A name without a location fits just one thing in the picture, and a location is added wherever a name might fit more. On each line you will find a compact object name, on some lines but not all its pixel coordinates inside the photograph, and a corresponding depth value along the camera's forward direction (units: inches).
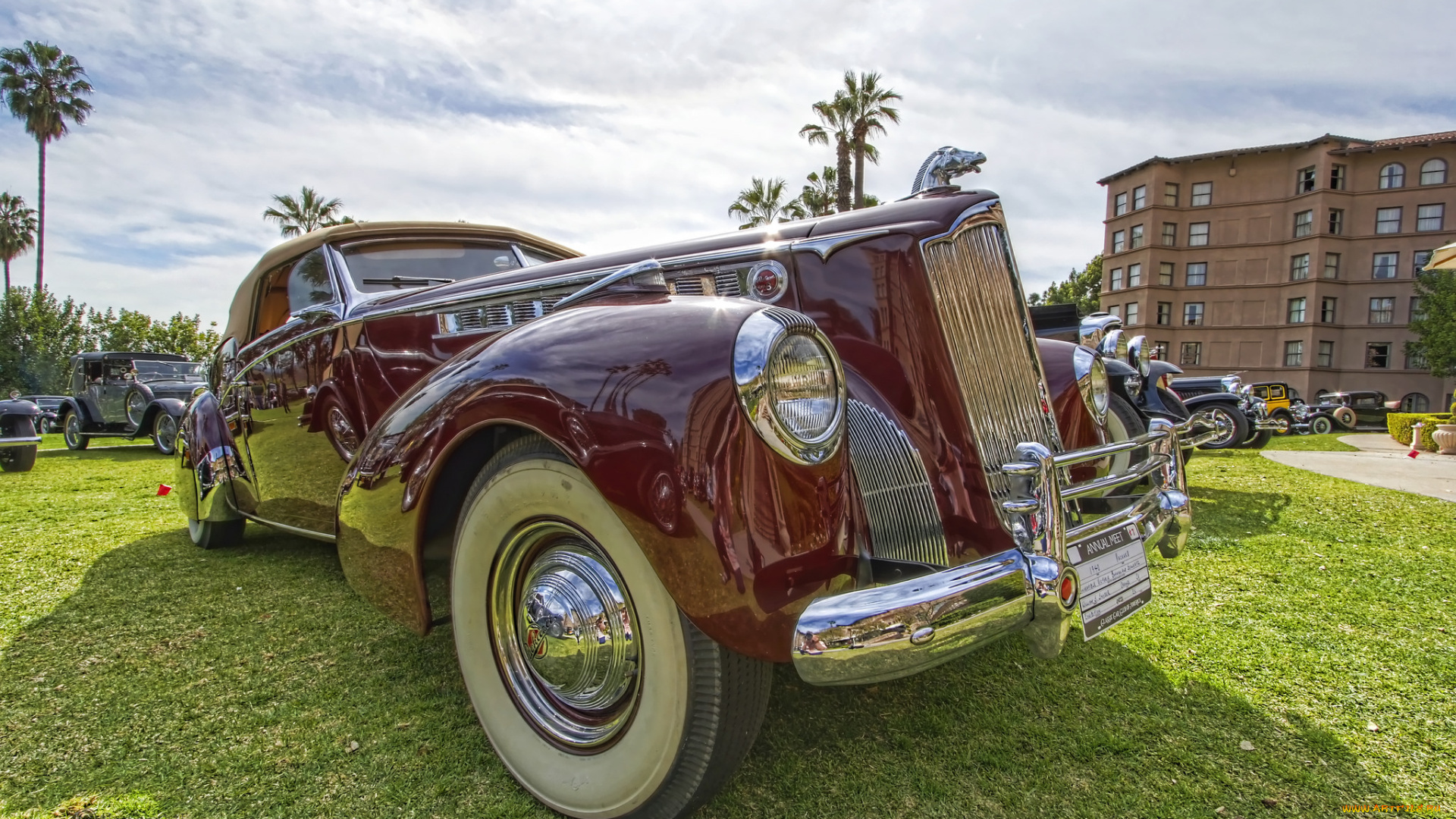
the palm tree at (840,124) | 872.3
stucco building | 1188.5
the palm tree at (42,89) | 1117.7
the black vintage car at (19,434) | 304.8
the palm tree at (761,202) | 932.0
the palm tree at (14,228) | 1330.0
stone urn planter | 381.9
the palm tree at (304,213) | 1077.8
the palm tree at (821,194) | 928.3
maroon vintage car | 53.0
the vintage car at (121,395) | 450.0
